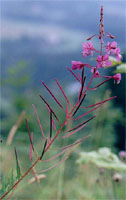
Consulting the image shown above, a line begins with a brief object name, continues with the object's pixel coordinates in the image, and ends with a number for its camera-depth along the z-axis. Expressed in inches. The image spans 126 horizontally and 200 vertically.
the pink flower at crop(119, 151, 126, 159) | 49.2
